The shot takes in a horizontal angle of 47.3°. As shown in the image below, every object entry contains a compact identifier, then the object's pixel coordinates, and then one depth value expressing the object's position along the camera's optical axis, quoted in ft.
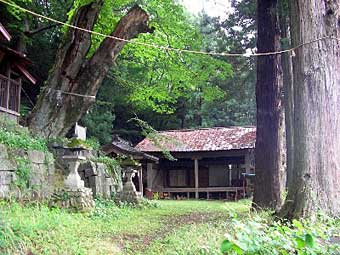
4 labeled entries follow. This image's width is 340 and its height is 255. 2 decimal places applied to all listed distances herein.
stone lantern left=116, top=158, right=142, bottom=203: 40.98
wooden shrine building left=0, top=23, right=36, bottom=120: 37.93
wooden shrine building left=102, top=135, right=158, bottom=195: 56.65
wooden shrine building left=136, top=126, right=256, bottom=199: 64.90
